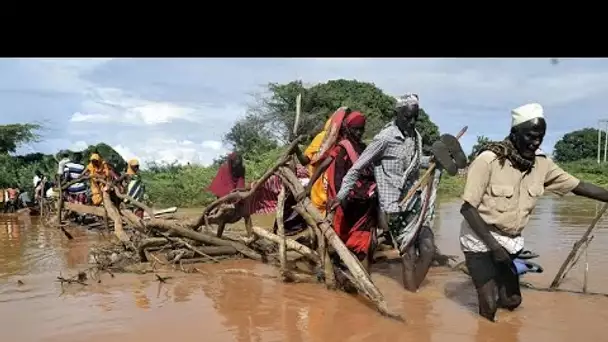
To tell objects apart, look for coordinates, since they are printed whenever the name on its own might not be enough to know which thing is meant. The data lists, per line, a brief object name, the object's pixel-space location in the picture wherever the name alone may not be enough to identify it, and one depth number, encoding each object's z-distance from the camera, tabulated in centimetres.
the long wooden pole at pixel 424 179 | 506
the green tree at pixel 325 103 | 2633
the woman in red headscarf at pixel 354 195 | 551
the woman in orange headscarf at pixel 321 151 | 571
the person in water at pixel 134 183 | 1039
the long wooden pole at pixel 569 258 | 470
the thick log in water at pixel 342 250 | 447
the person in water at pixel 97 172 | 1143
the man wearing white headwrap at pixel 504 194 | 420
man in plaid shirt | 523
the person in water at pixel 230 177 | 770
